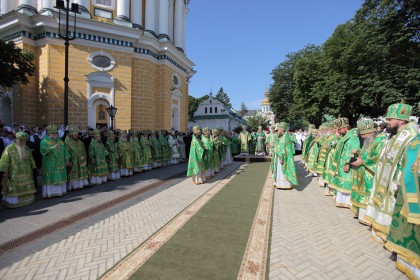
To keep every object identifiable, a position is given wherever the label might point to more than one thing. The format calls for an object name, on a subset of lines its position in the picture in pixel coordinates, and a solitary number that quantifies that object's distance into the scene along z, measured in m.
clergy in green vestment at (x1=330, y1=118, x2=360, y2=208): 6.13
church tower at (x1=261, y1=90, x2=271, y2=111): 121.06
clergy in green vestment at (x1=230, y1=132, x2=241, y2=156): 19.73
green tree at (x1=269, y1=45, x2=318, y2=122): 41.31
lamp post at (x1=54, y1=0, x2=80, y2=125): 11.17
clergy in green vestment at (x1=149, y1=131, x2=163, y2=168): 13.60
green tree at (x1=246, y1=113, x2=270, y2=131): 61.65
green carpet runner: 3.55
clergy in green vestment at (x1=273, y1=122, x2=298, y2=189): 8.62
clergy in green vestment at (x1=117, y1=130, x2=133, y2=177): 10.79
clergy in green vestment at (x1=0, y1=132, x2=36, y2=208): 6.36
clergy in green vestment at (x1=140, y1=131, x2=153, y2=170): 12.52
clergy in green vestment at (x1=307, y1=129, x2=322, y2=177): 10.24
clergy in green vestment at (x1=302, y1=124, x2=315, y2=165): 13.21
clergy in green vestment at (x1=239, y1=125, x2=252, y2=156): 19.56
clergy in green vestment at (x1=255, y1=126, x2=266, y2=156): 19.89
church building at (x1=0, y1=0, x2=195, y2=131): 16.92
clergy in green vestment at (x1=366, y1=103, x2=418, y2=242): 3.64
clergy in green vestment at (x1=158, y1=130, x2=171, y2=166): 14.41
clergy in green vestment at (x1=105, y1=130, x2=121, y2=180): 10.02
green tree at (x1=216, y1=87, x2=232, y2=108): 88.24
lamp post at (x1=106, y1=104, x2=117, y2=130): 14.73
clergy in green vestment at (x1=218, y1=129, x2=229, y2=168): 13.45
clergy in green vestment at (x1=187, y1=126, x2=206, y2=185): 9.30
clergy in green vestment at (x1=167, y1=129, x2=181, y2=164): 15.46
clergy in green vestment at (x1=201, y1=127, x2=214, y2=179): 9.91
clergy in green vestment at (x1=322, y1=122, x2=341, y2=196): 7.26
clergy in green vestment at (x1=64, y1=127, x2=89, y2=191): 8.16
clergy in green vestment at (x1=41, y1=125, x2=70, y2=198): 7.27
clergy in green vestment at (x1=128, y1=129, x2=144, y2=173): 11.64
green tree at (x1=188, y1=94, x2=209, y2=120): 70.82
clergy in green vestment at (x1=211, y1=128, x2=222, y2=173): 11.53
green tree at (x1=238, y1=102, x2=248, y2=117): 96.31
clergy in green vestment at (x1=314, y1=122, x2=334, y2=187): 8.42
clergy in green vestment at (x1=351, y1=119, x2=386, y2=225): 4.72
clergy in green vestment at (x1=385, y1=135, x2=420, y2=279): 3.06
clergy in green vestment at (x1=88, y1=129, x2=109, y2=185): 9.08
